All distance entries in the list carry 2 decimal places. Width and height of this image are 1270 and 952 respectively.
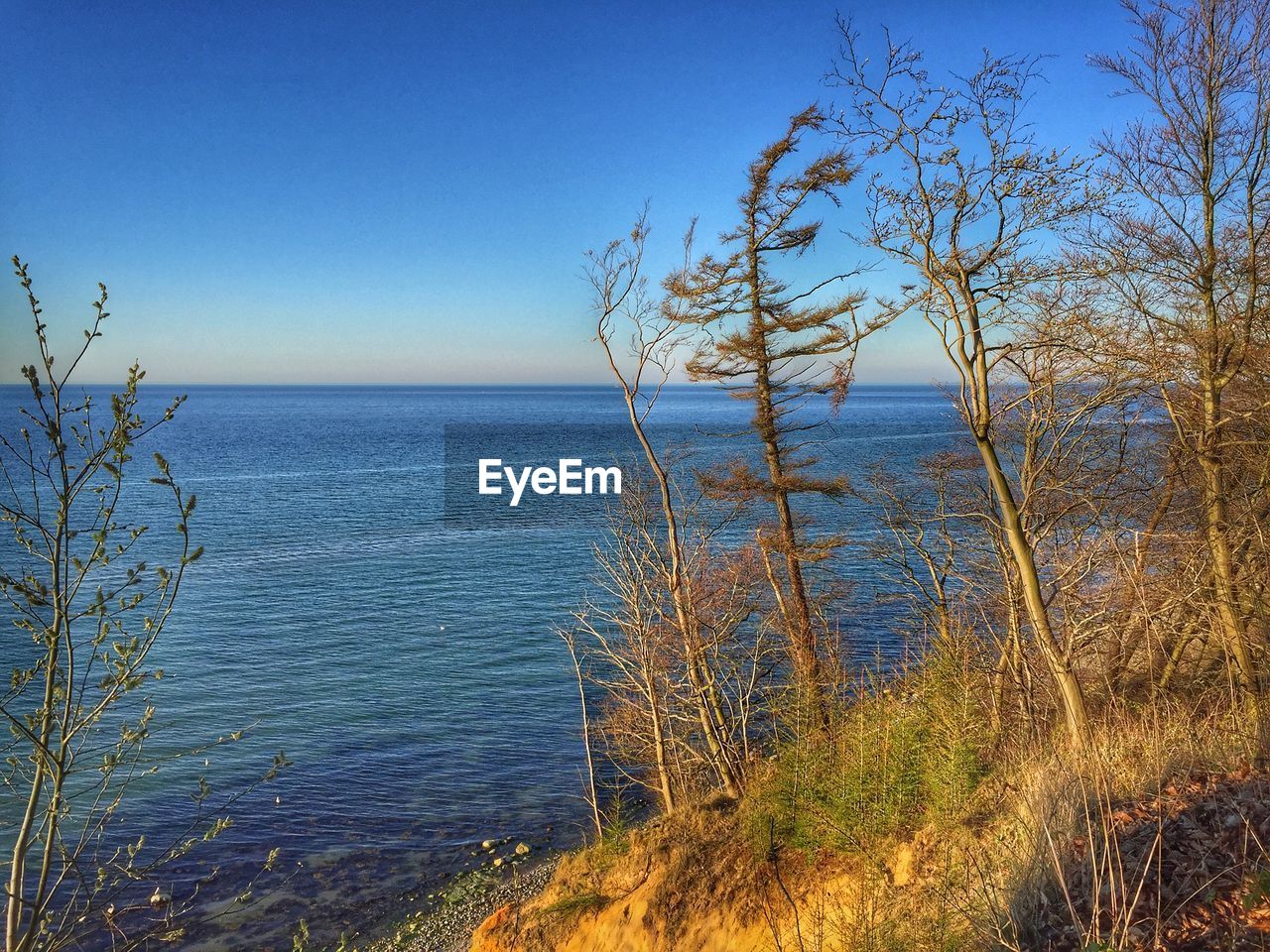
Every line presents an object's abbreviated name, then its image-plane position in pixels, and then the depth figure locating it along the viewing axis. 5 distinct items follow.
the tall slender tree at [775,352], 18.34
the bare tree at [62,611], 4.35
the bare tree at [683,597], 16.23
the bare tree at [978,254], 8.90
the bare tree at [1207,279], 11.89
